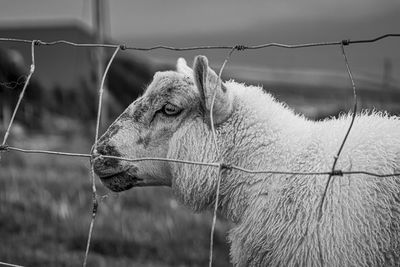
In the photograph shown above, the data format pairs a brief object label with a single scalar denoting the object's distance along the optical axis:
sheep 2.89
